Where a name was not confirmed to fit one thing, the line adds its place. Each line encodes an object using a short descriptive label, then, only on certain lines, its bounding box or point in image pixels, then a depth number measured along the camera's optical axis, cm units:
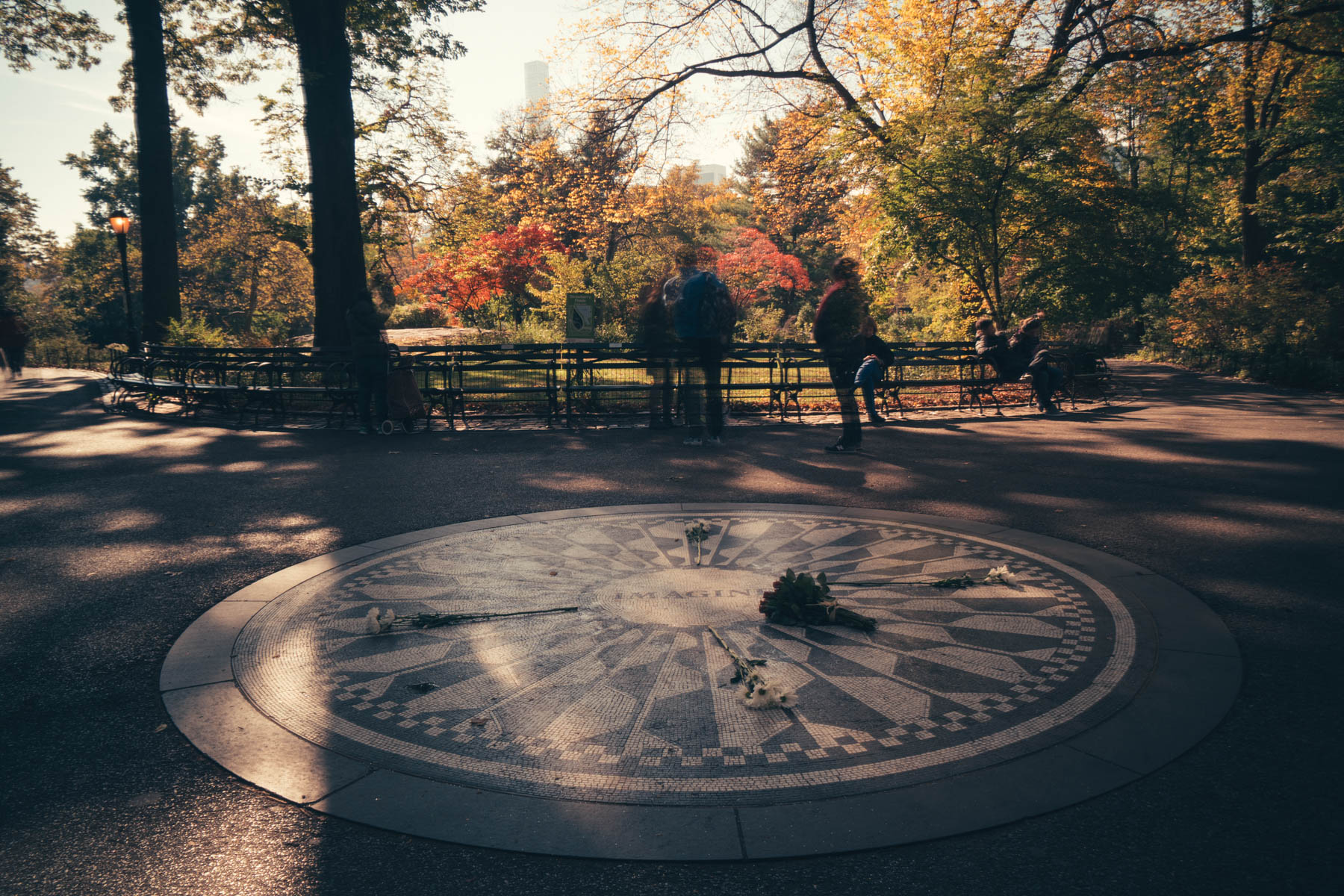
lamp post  1995
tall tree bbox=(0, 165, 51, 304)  4334
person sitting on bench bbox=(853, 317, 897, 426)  1202
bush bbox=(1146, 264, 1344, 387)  1770
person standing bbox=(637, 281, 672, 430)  1192
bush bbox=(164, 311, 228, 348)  1838
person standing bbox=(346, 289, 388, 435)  1153
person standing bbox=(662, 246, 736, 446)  1030
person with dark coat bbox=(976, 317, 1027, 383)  1410
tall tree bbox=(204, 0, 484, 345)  1619
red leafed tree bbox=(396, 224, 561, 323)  3334
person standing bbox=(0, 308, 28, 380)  2155
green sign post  1419
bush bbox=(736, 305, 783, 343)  3442
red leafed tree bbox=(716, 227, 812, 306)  4403
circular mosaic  300
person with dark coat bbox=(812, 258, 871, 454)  1038
